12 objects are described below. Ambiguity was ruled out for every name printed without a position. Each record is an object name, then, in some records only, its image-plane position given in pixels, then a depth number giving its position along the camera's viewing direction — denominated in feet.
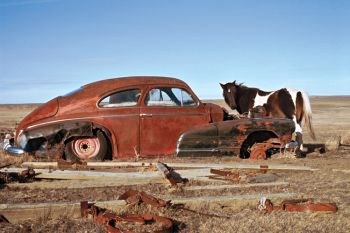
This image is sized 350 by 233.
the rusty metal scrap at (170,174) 22.98
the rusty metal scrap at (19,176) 24.13
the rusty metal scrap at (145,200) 18.26
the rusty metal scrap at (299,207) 18.45
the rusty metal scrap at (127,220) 16.14
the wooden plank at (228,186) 22.27
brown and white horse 42.37
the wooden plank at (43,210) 17.44
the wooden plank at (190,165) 26.99
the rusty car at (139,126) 31.55
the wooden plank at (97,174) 24.79
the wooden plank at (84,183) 23.25
